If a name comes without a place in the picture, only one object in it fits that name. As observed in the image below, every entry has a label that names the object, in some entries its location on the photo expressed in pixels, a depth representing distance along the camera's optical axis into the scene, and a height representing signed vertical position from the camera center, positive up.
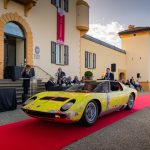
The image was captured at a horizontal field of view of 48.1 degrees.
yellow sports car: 4.26 -0.69
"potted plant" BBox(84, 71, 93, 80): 13.95 +0.29
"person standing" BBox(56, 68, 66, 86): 10.48 +0.16
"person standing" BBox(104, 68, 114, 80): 9.71 +0.14
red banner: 12.53 +4.01
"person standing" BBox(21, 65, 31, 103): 7.68 -0.11
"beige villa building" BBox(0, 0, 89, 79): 9.92 +3.07
